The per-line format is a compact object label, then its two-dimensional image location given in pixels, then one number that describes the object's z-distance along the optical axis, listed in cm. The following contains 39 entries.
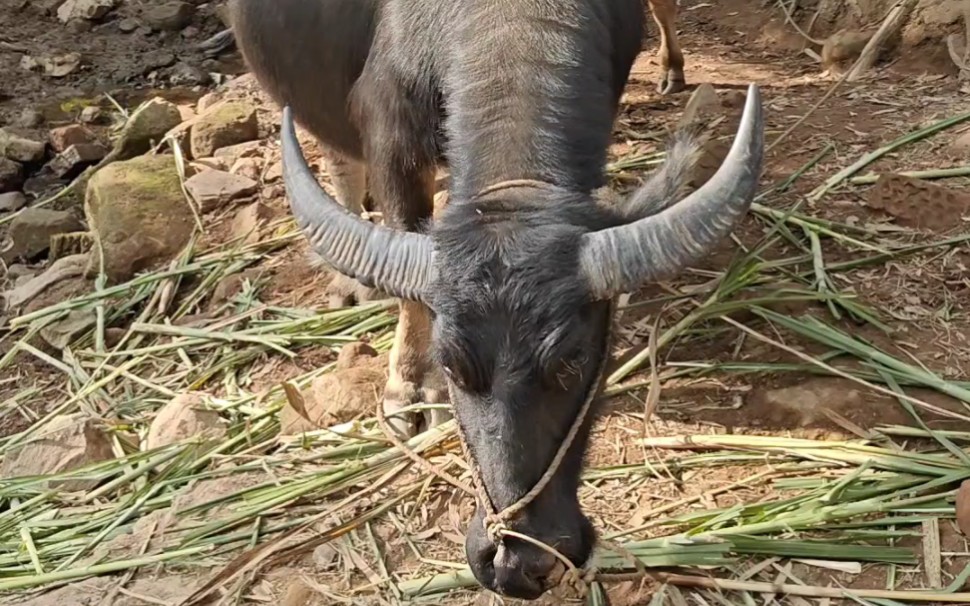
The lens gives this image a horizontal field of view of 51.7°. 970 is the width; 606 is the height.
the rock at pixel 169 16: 1066
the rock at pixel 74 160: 801
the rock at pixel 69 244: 674
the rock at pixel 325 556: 369
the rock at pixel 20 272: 667
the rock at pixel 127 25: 1070
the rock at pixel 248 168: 678
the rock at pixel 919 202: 469
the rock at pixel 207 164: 687
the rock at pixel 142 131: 752
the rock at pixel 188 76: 956
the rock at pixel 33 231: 692
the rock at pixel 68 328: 568
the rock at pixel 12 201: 763
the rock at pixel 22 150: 812
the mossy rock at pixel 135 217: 616
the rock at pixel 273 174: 672
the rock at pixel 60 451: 457
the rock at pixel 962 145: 514
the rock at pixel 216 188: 647
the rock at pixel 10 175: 789
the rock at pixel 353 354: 475
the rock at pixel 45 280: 619
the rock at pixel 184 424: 451
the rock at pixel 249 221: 619
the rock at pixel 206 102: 817
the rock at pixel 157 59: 998
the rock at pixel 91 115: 891
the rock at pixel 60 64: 991
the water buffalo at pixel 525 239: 268
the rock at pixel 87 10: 1094
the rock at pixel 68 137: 824
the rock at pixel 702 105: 580
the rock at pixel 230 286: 570
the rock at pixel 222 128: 717
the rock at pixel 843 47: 665
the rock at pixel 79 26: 1085
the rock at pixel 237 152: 702
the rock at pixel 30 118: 883
